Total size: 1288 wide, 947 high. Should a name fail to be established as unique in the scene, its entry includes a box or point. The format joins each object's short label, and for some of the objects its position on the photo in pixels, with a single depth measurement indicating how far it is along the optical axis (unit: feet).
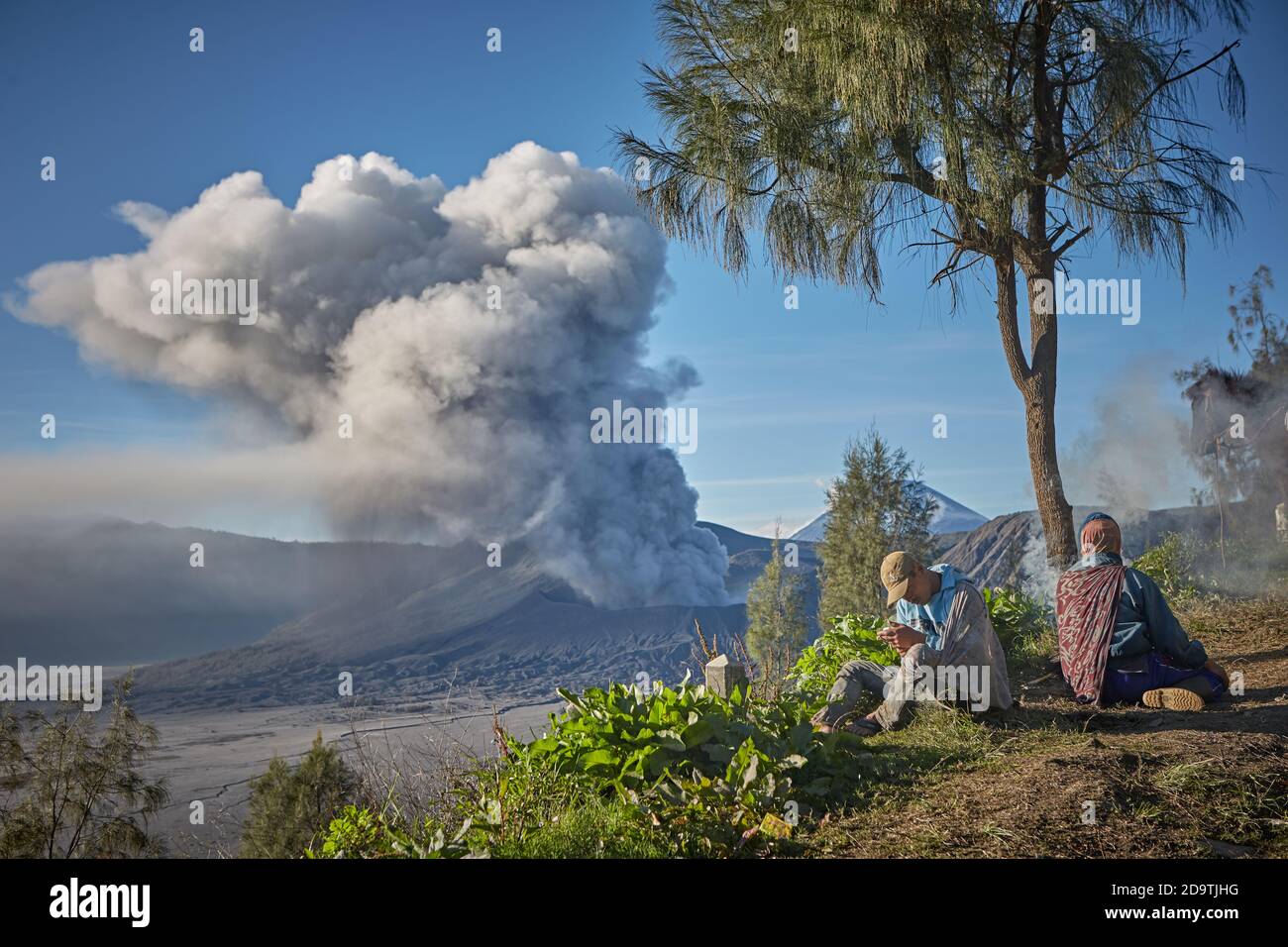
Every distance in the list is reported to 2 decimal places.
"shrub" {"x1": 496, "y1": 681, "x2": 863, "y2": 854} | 10.98
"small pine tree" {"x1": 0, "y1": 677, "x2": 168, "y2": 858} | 58.18
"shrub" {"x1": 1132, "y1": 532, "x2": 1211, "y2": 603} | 30.09
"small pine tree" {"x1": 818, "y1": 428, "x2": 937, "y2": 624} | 69.05
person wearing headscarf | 16.98
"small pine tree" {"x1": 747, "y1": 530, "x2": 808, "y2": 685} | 89.66
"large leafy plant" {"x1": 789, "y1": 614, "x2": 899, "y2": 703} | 19.44
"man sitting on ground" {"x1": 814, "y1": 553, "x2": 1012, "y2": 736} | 15.29
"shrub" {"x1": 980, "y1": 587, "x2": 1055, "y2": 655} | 24.08
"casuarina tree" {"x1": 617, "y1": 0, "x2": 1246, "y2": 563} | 25.41
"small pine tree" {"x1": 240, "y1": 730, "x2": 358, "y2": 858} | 84.38
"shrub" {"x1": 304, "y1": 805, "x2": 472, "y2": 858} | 10.38
